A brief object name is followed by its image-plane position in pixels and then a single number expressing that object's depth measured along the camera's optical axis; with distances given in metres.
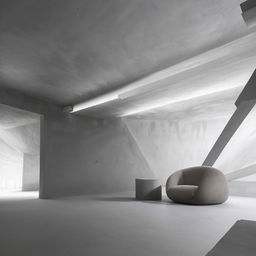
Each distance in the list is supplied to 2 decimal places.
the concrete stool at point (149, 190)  7.10
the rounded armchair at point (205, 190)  5.96
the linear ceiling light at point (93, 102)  7.44
